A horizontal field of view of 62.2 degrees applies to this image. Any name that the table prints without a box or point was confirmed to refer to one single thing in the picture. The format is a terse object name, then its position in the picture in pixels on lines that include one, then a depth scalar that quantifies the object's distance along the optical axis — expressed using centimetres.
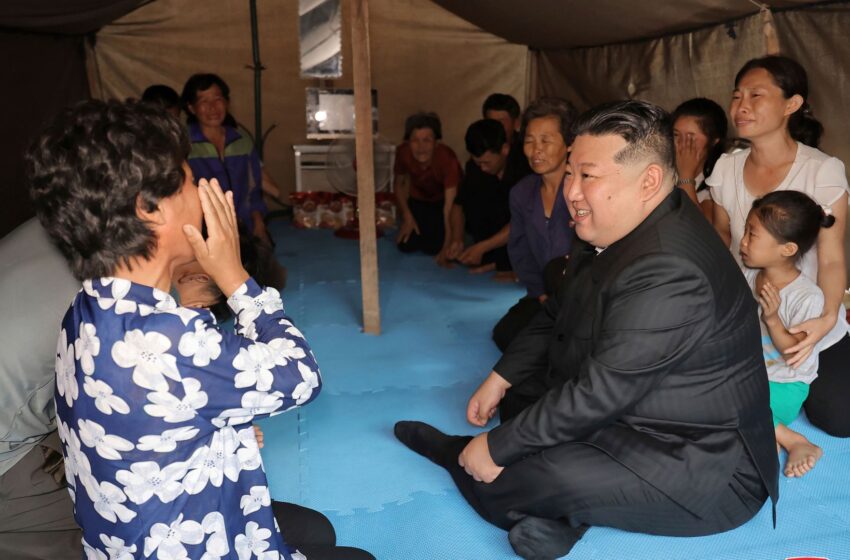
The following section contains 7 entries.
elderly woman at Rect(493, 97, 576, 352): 323
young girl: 257
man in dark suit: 176
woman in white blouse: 258
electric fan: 580
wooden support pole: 332
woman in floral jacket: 112
